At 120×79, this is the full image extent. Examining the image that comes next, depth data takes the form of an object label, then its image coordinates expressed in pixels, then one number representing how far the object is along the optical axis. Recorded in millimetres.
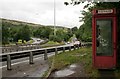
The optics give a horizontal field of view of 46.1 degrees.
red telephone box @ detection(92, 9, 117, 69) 5420
